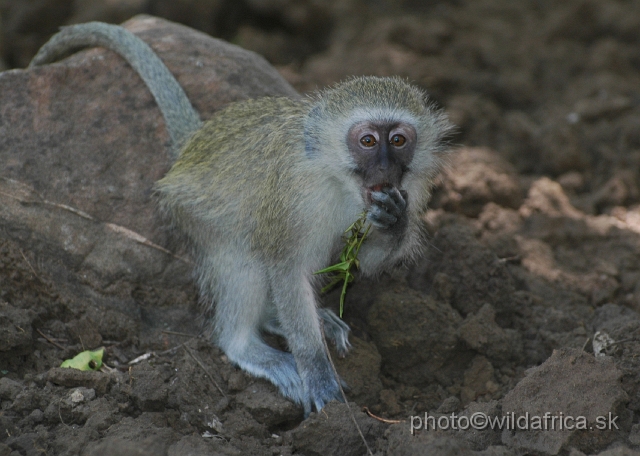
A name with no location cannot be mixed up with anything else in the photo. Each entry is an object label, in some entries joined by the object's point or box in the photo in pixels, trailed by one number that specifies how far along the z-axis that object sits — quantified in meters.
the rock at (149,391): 7.42
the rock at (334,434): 7.11
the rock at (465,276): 9.52
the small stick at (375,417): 7.82
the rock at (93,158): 9.20
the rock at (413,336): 8.80
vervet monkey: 8.29
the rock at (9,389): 7.15
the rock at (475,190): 11.91
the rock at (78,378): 7.49
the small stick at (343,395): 6.97
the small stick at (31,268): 8.60
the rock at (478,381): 8.45
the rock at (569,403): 6.49
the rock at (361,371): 8.45
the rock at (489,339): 8.72
